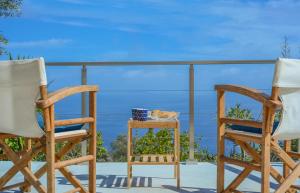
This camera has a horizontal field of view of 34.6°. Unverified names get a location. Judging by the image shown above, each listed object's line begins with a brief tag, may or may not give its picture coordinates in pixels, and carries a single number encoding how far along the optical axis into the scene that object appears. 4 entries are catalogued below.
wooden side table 4.00
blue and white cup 4.07
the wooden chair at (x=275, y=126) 2.95
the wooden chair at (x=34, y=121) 2.99
